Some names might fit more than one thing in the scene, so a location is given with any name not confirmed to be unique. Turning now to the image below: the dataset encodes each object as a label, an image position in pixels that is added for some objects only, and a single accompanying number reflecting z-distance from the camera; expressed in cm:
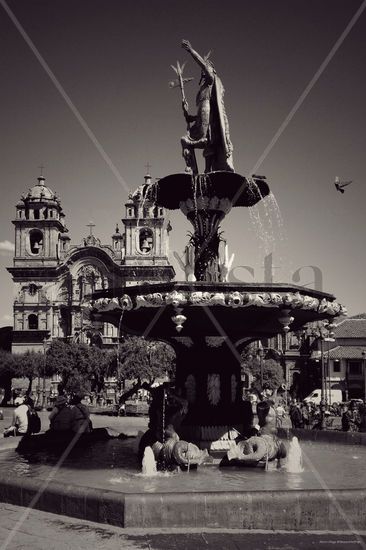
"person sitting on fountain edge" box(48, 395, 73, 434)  1109
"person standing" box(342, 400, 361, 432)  1747
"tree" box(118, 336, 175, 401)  4909
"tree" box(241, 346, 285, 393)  5497
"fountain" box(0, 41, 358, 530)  611
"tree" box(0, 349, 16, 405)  5928
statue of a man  1087
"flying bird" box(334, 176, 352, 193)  1539
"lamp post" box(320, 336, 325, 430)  1886
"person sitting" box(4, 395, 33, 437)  1283
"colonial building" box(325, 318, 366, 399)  6117
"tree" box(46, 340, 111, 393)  5653
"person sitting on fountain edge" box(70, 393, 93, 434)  1118
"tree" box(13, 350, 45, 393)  5881
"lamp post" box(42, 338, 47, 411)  4391
